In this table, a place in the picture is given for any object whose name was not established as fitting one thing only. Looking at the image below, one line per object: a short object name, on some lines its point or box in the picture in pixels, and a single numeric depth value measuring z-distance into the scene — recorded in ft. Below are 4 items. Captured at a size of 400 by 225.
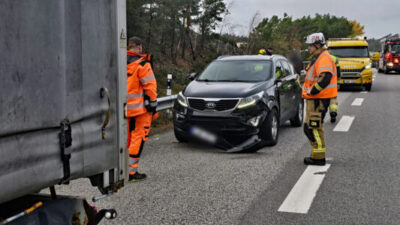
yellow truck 67.51
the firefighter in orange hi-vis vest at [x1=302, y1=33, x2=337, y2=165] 23.06
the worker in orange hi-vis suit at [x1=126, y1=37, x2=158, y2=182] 19.93
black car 26.13
